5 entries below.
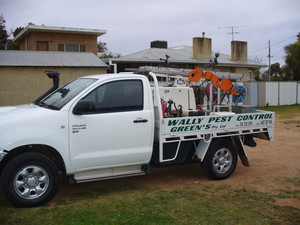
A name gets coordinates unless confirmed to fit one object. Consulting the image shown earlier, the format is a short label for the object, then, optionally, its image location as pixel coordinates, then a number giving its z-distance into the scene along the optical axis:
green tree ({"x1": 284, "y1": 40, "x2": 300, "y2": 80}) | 41.06
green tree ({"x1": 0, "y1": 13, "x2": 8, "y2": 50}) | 31.34
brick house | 24.45
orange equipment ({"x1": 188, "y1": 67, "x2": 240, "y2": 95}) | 7.41
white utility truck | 5.48
